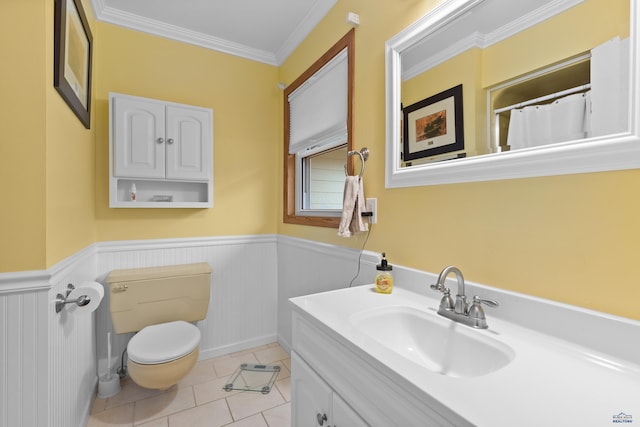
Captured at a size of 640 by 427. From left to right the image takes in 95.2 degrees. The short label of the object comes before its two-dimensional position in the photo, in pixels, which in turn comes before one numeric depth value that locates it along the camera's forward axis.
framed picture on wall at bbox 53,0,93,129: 1.16
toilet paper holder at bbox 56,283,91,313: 1.19
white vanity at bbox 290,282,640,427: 0.54
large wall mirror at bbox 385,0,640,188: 0.72
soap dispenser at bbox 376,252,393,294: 1.23
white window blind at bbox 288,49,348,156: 1.80
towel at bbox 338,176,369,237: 1.49
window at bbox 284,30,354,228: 1.78
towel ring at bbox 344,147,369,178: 1.54
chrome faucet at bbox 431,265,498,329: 0.90
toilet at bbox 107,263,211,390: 1.61
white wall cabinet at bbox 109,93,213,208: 1.93
